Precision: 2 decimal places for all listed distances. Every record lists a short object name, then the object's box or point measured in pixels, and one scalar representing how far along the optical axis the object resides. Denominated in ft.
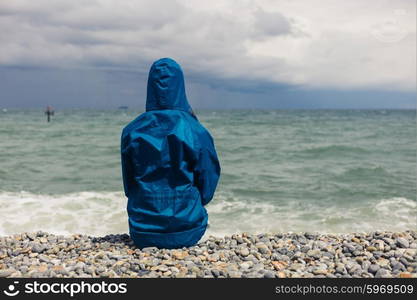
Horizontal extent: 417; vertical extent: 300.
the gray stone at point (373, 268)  12.45
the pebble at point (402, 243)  14.62
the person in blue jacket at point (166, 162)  14.33
